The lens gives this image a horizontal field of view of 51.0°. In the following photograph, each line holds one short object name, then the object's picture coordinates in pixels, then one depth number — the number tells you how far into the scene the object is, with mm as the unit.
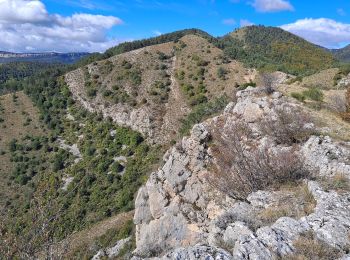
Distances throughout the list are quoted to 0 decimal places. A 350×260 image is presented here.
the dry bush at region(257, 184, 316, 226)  11587
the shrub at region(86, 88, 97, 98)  72438
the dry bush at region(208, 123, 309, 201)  14945
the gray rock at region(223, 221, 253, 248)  10352
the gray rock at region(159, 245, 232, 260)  9055
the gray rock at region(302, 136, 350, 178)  14344
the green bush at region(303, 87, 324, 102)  26797
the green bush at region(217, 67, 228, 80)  69369
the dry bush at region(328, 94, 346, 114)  23812
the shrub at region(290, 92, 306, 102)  25969
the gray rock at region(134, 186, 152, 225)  23625
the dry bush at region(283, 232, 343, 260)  8609
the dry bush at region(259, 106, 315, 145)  18250
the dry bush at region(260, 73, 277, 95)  27531
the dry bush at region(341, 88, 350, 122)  21422
